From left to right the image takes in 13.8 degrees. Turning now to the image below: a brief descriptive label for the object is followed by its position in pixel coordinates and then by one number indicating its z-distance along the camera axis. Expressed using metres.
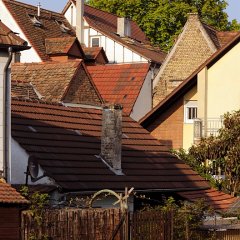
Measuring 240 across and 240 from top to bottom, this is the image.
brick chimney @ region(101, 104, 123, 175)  27.28
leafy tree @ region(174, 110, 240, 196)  35.44
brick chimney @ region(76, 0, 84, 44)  59.27
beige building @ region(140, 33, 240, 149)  39.28
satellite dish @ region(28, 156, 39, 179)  23.88
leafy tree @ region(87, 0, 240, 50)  71.56
